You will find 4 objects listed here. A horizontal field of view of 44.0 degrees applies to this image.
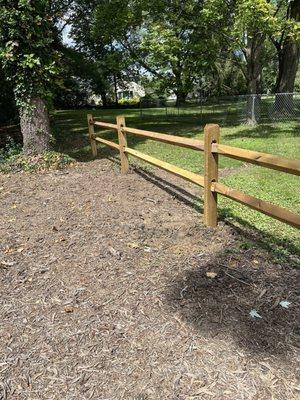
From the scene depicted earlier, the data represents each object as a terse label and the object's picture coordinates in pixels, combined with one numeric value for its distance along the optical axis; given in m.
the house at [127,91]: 39.53
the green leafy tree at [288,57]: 15.32
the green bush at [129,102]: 37.24
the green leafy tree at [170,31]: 13.75
